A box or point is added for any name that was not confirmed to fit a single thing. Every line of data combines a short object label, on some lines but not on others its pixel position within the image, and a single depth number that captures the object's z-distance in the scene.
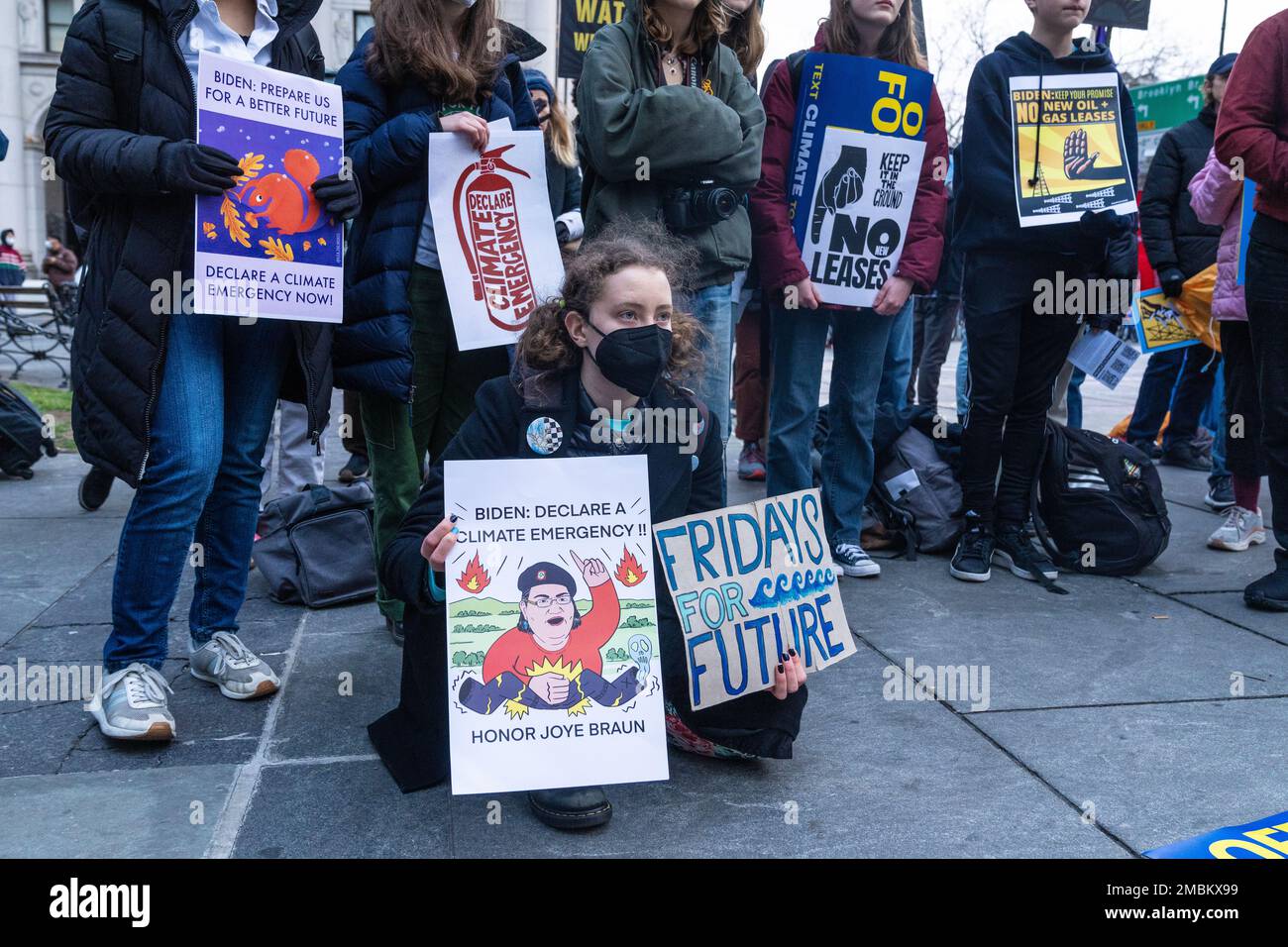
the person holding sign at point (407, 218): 3.15
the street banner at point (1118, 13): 5.45
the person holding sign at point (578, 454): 2.35
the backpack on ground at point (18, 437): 6.24
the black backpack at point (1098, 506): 4.53
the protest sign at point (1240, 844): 1.95
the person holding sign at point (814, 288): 4.16
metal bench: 10.75
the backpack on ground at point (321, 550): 4.03
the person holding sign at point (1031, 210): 4.21
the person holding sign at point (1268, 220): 3.83
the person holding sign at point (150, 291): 2.61
